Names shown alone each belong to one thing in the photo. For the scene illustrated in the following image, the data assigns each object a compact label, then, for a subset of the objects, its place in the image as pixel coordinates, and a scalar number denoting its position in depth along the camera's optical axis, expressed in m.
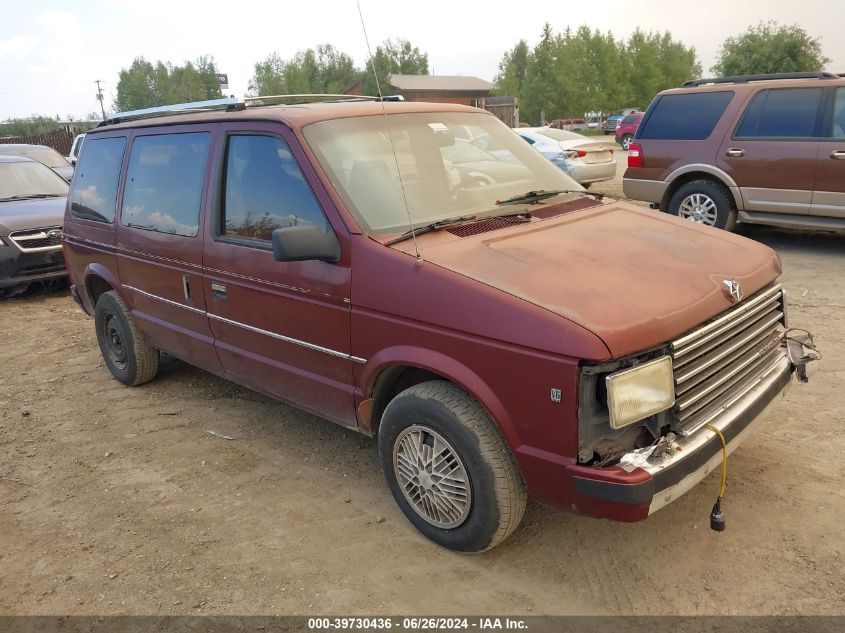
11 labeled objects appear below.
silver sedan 14.00
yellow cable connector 2.73
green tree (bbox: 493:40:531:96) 61.47
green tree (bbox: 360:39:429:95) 86.00
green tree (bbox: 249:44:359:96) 61.28
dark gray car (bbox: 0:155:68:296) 8.32
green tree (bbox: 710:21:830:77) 46.44
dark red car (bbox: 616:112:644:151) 31.63
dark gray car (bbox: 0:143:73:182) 13.14
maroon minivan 2.57
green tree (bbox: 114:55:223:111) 63.44
